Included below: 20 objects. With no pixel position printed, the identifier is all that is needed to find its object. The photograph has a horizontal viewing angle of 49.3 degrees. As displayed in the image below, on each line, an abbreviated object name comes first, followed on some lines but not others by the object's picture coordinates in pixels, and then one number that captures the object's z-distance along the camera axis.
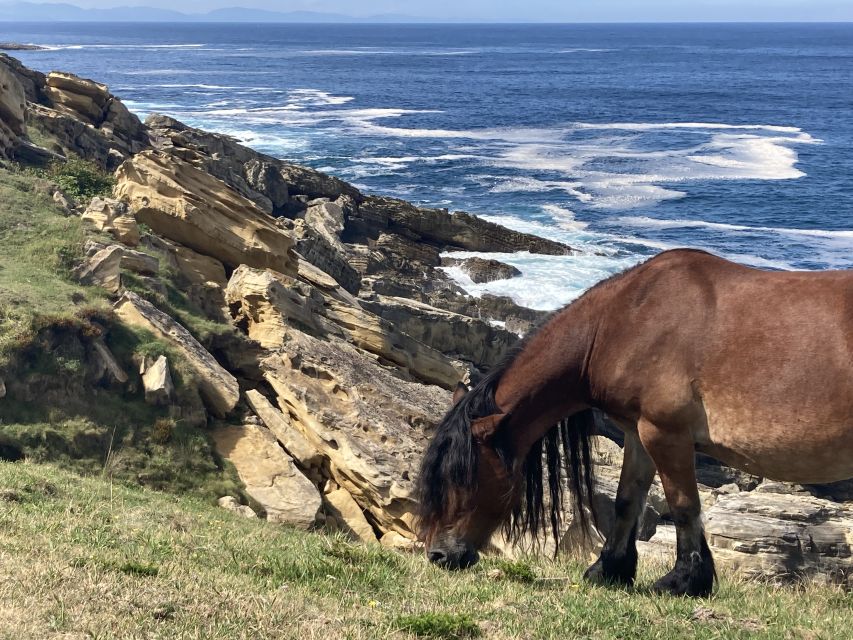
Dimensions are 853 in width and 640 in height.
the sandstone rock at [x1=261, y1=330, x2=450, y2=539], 13.88
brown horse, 7.57
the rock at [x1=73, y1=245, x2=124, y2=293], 16.81
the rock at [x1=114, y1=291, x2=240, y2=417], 15.37
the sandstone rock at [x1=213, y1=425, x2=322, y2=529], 13.38
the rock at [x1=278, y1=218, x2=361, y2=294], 28.72
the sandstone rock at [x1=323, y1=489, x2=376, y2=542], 13.71
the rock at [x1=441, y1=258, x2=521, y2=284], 40.03
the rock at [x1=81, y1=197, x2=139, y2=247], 18.80
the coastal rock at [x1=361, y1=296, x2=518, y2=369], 26.83
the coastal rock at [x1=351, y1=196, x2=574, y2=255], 42.91
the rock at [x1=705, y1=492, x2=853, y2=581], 11.00
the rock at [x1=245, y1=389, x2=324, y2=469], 14.85
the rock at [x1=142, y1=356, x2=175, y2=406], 14.56
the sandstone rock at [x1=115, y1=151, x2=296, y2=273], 20.81
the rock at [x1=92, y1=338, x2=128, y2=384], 14.52
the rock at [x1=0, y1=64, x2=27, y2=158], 25.14
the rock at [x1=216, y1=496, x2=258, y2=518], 13.05
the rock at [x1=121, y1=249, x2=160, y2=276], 17.69
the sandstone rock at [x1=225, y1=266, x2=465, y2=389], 17.86
